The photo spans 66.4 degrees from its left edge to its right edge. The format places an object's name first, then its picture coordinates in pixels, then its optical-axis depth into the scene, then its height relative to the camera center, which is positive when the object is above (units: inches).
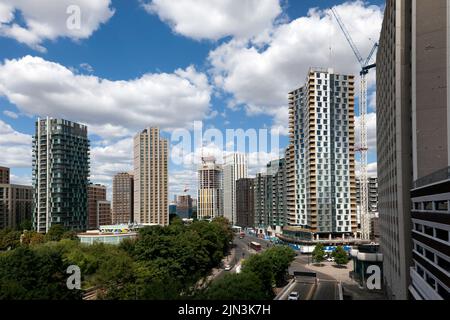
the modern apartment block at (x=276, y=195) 4584.2 -182.4
